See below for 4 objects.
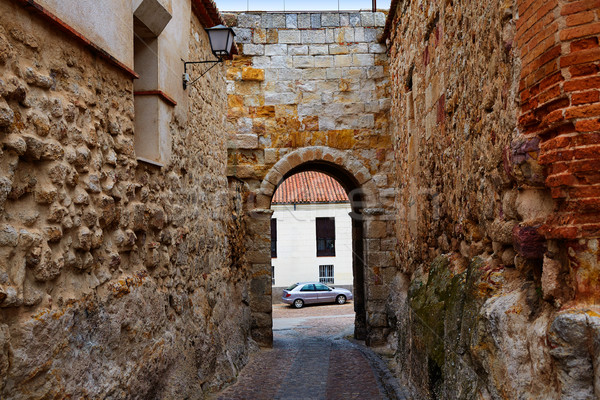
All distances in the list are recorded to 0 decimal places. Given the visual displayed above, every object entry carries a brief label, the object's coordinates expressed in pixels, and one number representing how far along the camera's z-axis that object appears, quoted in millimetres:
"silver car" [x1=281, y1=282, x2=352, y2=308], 18422
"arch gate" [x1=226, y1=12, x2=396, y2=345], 8734
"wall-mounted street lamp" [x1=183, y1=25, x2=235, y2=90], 5578
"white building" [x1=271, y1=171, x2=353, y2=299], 20766
